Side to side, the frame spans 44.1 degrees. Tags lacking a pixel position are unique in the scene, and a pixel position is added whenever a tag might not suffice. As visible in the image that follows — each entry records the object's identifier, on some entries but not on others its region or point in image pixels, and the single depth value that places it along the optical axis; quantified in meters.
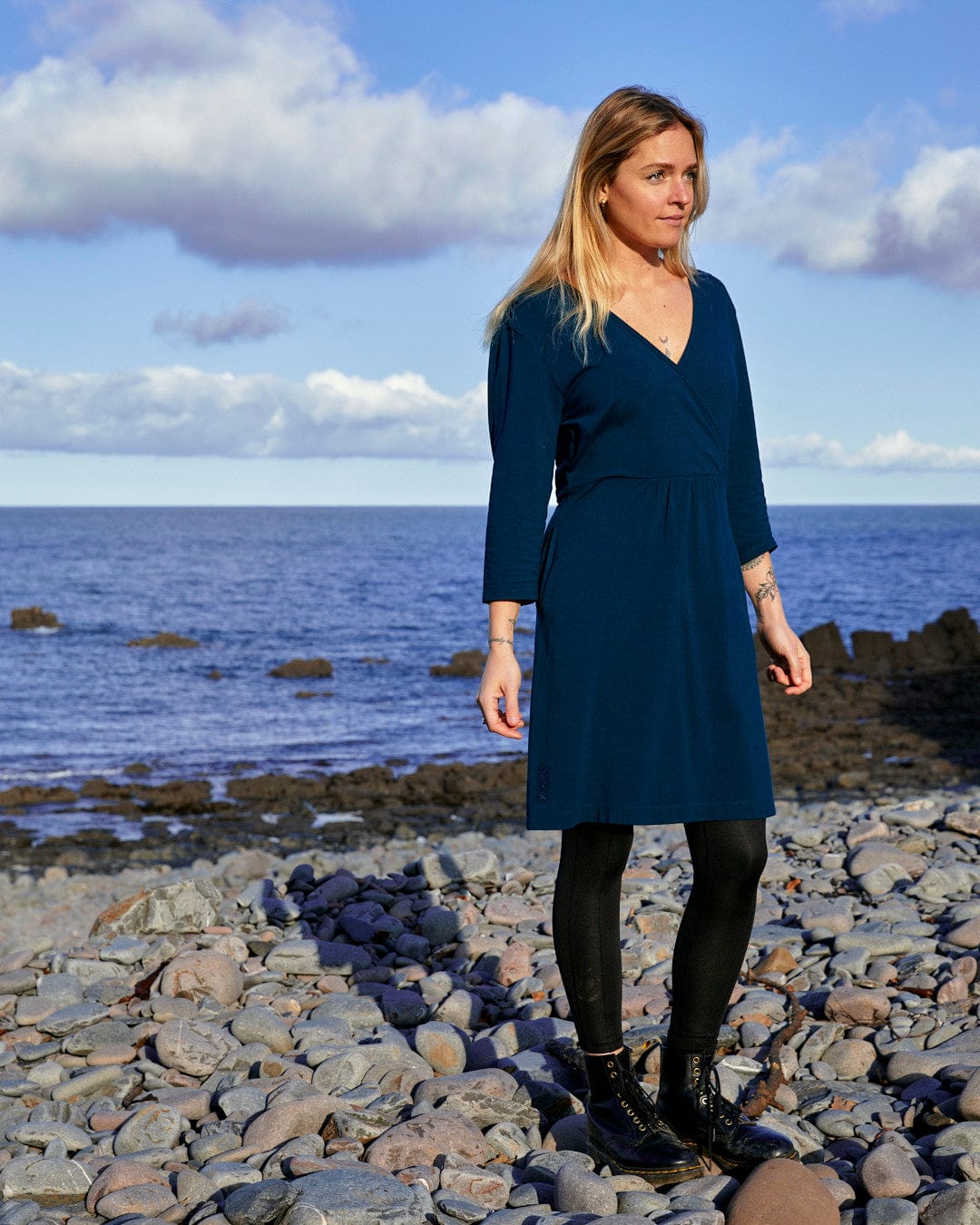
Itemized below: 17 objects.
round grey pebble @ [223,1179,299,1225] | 2.41
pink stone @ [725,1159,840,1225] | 2.38
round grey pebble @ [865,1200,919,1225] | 2.42
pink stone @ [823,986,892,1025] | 3.69
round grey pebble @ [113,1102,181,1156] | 3.05
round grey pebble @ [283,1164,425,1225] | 2.38
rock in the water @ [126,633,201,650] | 30.22
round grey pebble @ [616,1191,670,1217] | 2.50
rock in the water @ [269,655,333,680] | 24.55
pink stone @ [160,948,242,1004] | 4.22
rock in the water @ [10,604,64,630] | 35.56
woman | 2.48
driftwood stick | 3.04
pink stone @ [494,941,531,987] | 4.43
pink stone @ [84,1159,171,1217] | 2.74
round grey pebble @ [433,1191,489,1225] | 2.49
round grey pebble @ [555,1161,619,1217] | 2.47
